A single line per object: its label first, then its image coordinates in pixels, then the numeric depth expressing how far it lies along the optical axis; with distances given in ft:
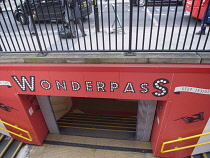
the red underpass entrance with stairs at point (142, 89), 11.44
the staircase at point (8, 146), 18.98
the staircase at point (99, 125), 21.12
